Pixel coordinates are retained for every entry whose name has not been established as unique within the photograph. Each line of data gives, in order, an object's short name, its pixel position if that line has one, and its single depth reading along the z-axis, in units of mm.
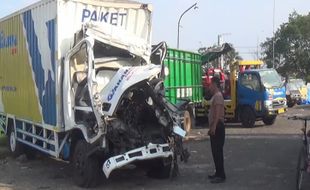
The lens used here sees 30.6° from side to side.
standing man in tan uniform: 10102
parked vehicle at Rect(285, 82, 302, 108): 36219
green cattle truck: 19094
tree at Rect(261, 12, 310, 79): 71500
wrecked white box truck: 9688
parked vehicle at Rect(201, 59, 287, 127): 20922
